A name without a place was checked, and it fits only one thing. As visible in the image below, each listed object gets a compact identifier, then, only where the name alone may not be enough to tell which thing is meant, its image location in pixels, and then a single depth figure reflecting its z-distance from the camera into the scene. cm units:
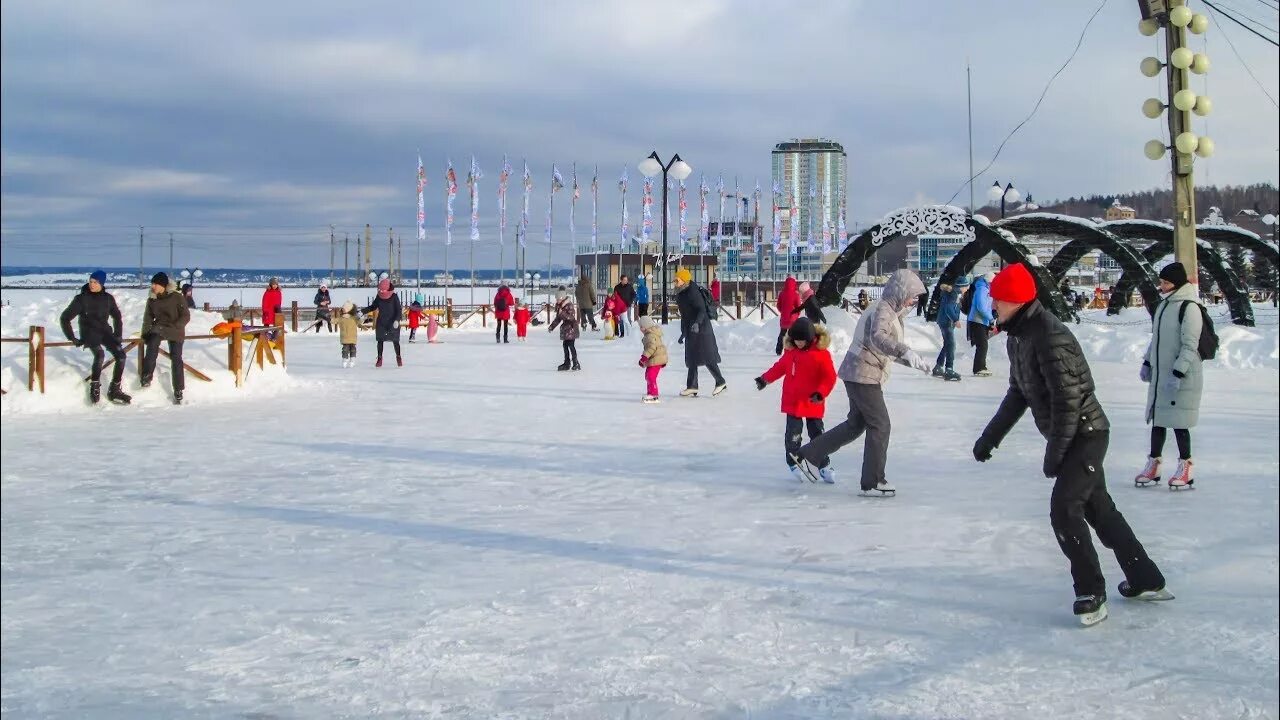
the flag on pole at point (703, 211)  5047
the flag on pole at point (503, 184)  4631
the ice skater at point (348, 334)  1762
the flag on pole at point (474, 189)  4478
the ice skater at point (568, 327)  1627
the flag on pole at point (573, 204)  4766
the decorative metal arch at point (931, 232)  2244
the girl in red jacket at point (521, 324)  2570
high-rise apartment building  5453
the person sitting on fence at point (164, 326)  1177
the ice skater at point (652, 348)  1119
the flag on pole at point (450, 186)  4497
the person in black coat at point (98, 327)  1125
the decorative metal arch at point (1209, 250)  2383
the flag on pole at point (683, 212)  4981
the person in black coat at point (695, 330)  1175
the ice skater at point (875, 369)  619
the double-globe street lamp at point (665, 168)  2297
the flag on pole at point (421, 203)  4481
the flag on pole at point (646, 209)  4625
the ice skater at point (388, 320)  1739
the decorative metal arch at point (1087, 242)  2411
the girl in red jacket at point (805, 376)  669
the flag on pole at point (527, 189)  4631
